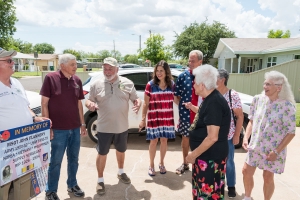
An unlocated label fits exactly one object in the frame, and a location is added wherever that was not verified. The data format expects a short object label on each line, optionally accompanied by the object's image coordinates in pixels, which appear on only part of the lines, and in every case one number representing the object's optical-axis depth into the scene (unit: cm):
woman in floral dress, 245
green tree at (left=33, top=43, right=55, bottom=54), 11385
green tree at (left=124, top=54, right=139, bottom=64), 6245
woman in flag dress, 374
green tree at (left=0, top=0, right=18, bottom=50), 2716
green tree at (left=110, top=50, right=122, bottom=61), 11562
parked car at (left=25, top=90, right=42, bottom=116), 432
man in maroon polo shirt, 284
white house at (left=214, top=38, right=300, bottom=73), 1661
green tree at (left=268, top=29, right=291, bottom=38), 5548
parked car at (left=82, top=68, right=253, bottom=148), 516
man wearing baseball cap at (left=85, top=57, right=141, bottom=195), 322
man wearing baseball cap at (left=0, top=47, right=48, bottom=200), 225
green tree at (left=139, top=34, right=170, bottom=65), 2552
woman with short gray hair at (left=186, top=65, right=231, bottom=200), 205
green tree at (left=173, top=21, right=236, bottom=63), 3341
